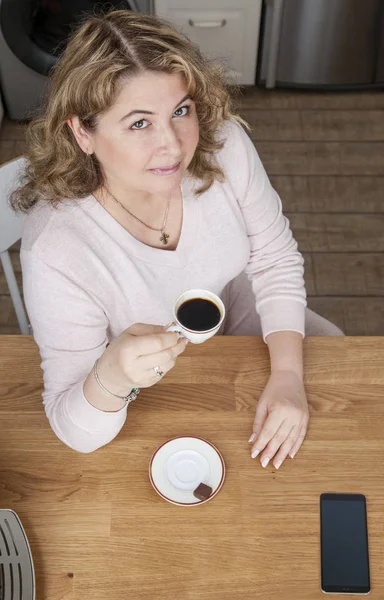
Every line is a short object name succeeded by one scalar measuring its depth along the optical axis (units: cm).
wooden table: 116
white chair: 158
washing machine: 276
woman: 123
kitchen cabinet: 295
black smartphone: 115
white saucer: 124
